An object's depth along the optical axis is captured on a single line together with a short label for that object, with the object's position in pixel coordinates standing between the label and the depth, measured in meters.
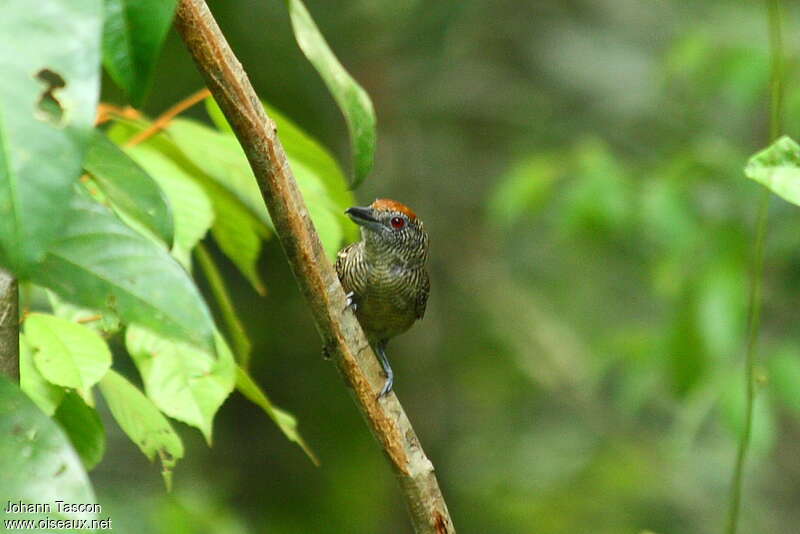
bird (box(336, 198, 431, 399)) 6.04
